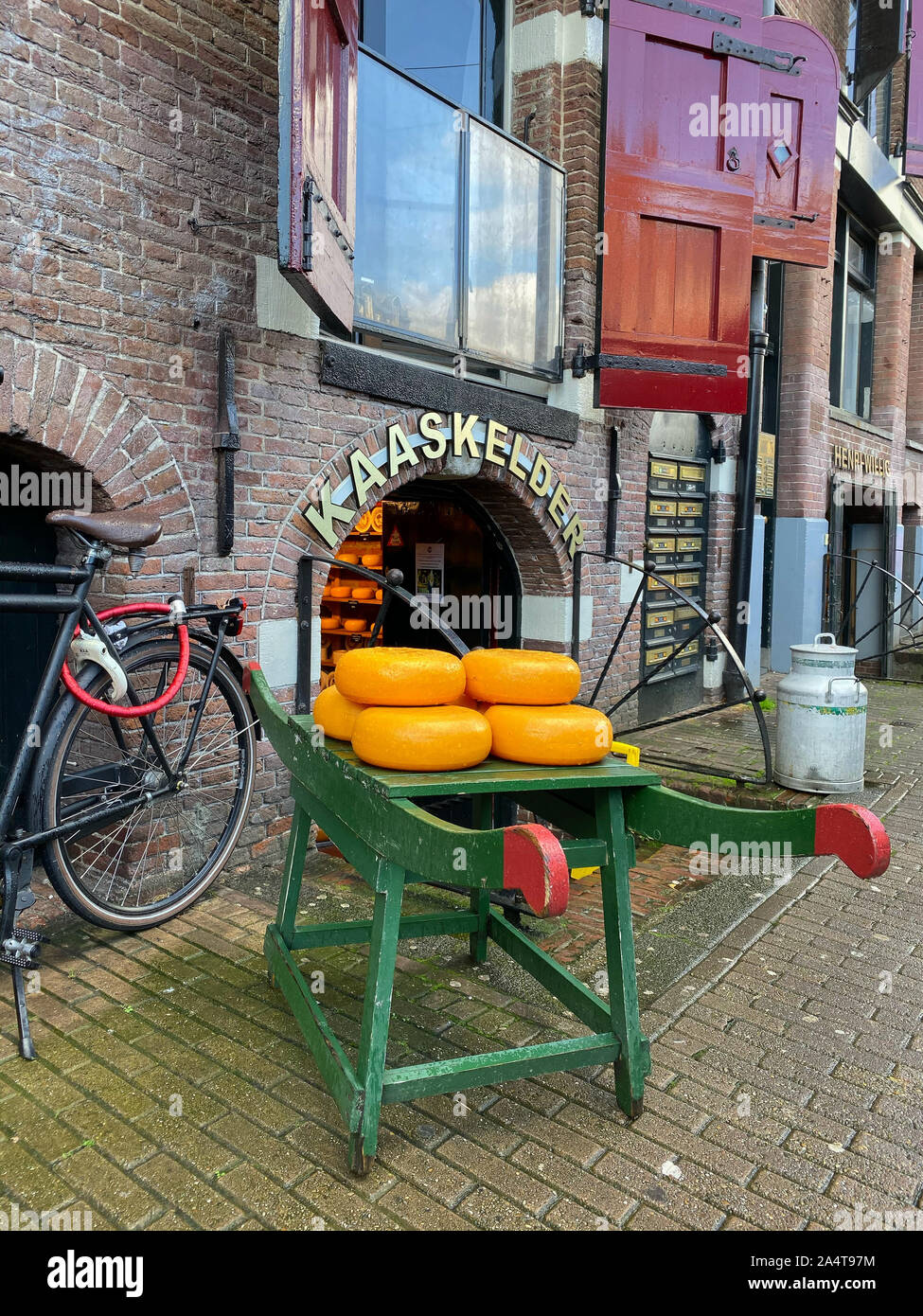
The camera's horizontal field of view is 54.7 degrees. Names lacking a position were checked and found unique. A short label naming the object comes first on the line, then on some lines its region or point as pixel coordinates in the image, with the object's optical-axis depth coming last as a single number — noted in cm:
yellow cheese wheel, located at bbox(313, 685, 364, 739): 259
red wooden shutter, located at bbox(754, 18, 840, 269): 775
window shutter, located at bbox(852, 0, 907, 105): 1088
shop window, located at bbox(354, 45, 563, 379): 528
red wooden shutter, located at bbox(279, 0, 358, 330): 331
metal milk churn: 582
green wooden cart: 189
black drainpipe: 884
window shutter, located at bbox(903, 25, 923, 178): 1166
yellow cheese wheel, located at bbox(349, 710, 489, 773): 223
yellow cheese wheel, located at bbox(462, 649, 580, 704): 245
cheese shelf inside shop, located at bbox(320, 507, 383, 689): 705
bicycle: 299
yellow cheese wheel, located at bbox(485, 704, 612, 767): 235
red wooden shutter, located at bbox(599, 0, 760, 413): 654
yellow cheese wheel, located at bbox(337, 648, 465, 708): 237
